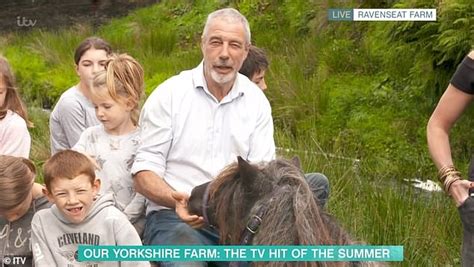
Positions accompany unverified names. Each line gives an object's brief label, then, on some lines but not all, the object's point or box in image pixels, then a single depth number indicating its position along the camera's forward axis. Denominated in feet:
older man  10.94
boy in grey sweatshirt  10.07
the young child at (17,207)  10.62
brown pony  9.13
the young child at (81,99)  13.19
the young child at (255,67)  13.76
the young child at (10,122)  11.85
